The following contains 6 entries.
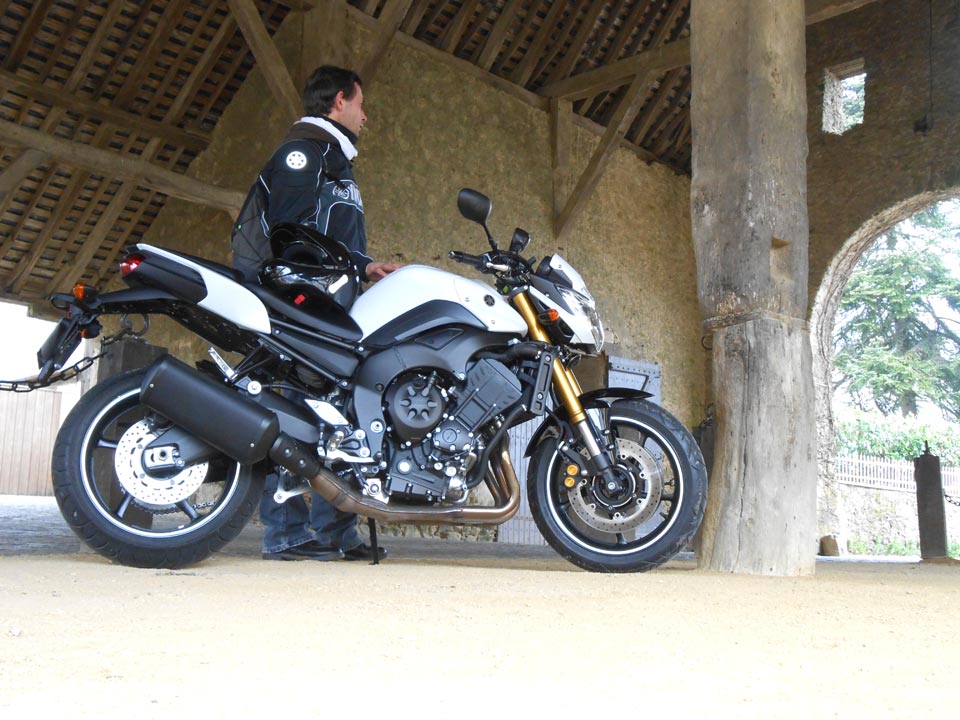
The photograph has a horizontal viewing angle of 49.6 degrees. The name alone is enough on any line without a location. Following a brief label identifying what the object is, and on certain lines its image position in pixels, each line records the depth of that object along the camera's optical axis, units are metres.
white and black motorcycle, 2.51
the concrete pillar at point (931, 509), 6.38
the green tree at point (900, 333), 23.97
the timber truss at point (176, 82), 7.20
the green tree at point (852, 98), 26.17
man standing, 2.95
